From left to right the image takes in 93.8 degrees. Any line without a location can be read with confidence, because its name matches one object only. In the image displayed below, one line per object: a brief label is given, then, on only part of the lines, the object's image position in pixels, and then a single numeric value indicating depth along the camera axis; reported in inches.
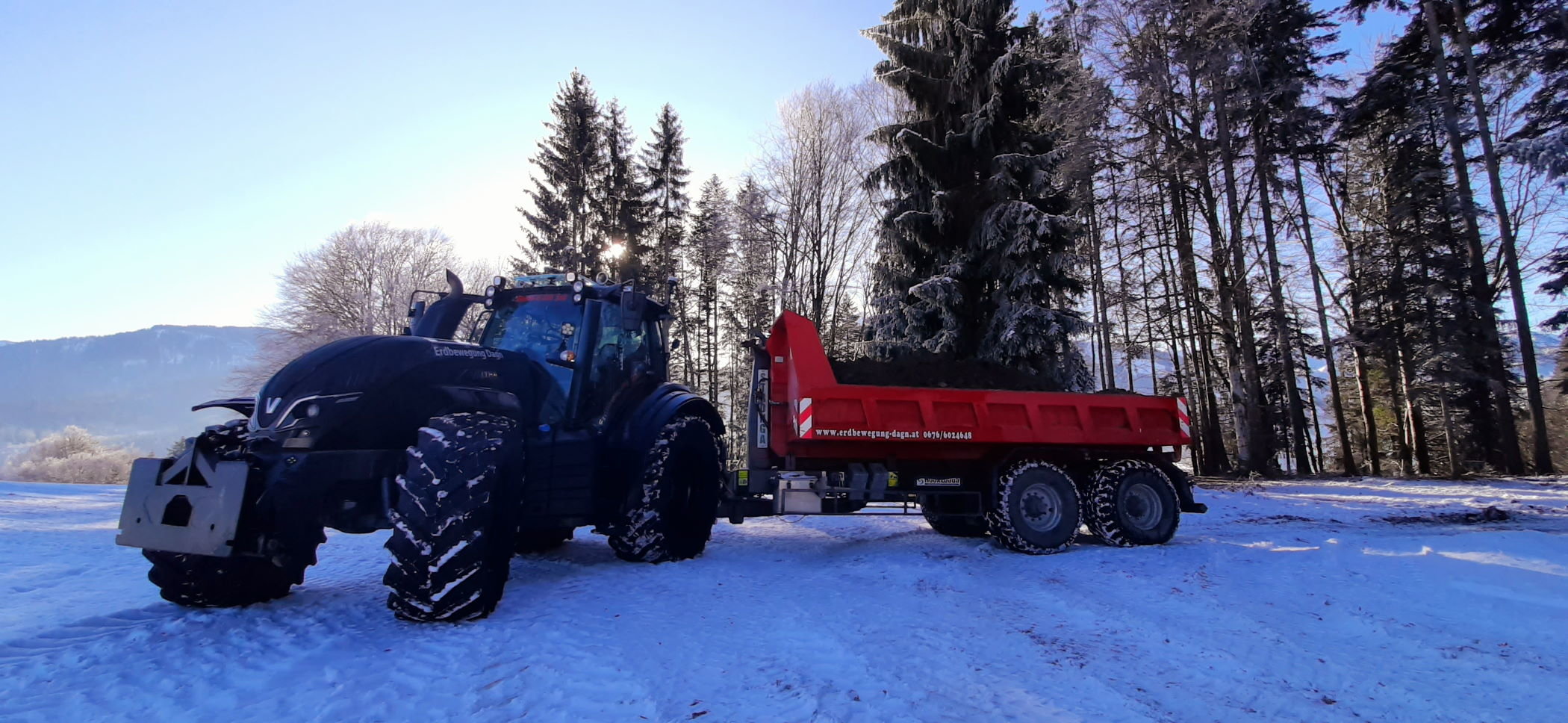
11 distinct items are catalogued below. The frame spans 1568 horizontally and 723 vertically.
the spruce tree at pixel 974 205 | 618.5
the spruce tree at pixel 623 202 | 1010.1
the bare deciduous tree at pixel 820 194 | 832.3
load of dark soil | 278.8
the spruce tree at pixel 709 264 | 946.1
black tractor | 148.4
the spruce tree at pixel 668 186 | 1068.5
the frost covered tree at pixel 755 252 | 860.0
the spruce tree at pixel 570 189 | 992.2
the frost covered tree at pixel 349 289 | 1091.3
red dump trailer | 257.4
